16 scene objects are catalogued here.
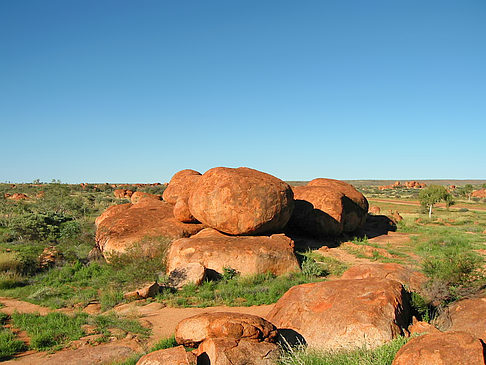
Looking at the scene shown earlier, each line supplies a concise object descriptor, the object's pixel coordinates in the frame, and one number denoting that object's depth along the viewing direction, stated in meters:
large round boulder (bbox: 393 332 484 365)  3.55
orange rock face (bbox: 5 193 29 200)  41.08
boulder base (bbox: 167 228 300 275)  10.74
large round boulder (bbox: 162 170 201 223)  14.99
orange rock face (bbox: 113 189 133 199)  45.98
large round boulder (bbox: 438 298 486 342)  5.50
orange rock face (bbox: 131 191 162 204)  18.78
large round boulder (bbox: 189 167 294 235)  12.01
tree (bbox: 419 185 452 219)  30.44
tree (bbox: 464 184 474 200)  54.81
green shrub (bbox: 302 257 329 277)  10.93
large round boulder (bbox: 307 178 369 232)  17.14
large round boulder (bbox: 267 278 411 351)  5.37
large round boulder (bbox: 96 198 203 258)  12.76
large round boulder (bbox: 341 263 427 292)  7.85
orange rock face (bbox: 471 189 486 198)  58.04
